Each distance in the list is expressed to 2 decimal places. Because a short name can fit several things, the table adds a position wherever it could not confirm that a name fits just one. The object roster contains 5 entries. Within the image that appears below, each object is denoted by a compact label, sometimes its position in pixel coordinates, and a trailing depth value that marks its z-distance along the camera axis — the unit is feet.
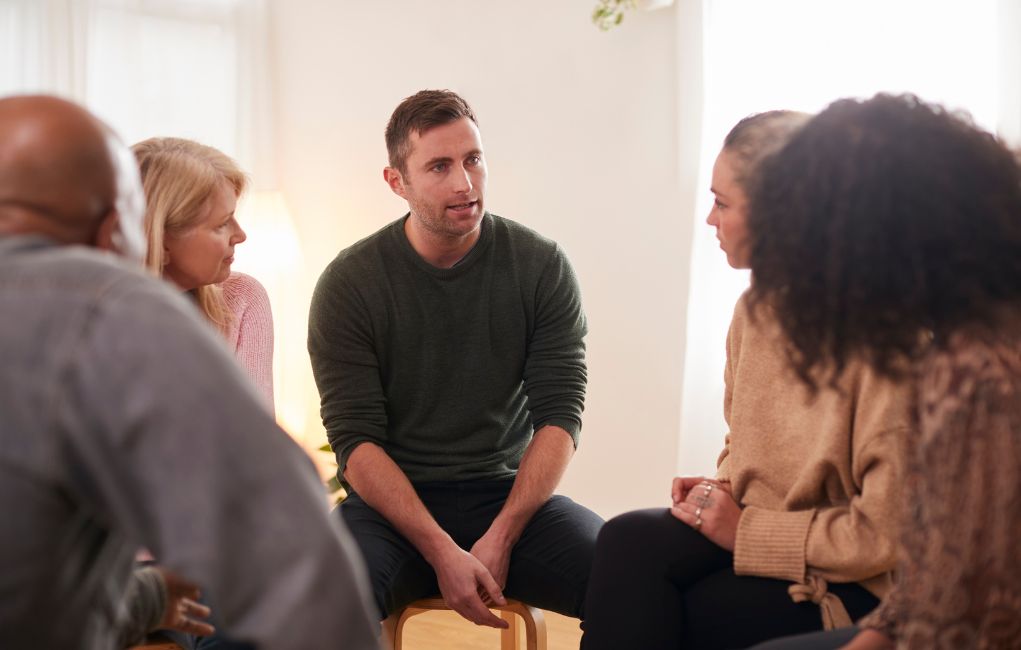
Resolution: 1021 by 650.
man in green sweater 7.61
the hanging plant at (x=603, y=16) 7.06
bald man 2.48
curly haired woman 3.43
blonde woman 6.81
